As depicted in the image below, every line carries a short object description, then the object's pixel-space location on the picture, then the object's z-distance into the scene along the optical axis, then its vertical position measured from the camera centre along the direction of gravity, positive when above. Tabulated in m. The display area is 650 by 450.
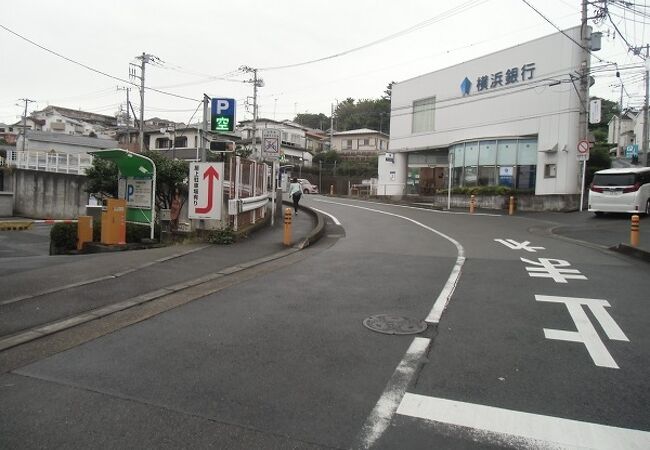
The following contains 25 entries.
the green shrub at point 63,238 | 12.76 -1.38
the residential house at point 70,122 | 68.94 +9.82
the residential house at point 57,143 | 49.62 +4.71
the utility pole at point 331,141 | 65.26 +7.81
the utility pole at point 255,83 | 49.84 +11.72
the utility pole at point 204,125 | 13.40 +1.91
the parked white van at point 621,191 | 18.80 +0.78
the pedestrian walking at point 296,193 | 20.86 +0.16
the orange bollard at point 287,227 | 11.95 -0.77
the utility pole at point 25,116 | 49.16 +8.12
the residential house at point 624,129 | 54.53 +10.01
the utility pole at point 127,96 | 49.09 +9.71
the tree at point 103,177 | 14.58 +0.37
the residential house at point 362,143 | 62.21 +7.45
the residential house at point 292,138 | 60.97 +7.79
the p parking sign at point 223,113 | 14.17 +2.39
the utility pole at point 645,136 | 31.62 +4.97
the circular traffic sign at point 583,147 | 22.17 +2.86
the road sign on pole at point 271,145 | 14.84 +1.57
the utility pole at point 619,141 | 51.32 +7.80
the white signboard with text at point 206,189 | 12.13 +0.09
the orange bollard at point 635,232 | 11.62 -0.52
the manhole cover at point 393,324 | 5.40 -1.45
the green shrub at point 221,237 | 11.98 -1.09
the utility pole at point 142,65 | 39.91 +10.74
